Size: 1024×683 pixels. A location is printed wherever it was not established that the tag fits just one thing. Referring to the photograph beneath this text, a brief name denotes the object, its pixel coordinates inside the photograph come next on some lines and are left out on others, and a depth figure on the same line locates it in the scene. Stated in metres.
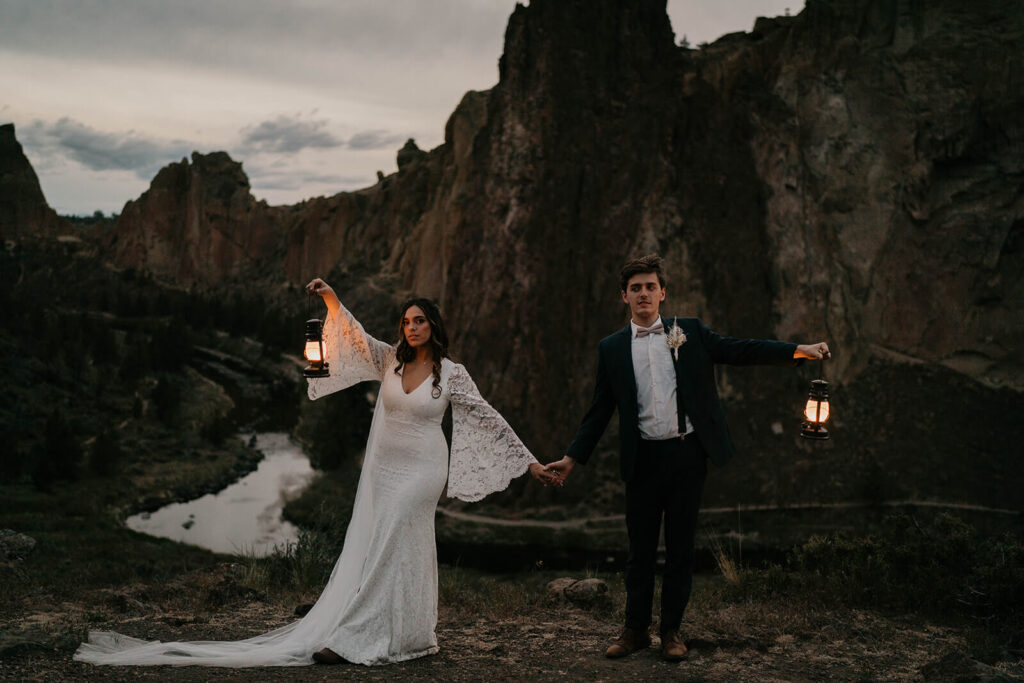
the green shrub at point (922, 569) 6.59
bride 4.81
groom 4.73
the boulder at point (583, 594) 6.91
